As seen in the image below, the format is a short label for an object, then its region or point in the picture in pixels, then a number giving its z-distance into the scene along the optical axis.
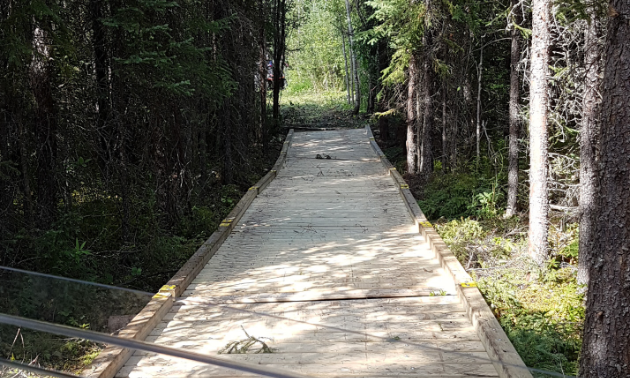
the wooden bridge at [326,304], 4.20
